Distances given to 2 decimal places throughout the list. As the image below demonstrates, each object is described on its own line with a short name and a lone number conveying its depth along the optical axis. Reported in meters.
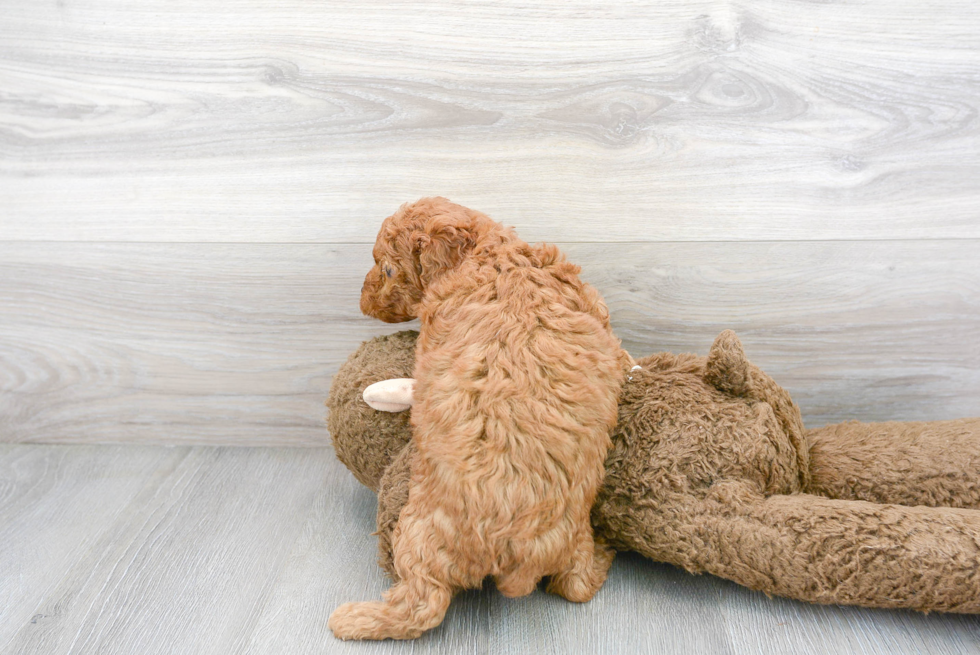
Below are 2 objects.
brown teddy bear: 0.74
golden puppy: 0.73
